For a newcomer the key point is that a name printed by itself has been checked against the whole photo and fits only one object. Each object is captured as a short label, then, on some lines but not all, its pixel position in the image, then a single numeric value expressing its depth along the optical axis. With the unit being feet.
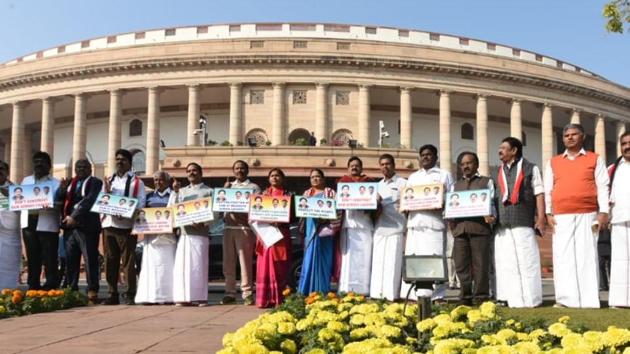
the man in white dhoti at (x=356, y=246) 28.43
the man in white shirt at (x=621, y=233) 23.78
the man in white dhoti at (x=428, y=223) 27.17
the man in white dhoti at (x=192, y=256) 28.94
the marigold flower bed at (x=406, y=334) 11.05
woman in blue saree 28.50
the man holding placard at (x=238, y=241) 30.50
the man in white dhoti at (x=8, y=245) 31.73
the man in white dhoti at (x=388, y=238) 27.71
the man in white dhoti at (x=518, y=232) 25.21
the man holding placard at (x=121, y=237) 30.07
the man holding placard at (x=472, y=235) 25.21
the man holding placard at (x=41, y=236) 31.86
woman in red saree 27.68
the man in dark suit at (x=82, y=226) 30.58
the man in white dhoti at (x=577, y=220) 24.31
